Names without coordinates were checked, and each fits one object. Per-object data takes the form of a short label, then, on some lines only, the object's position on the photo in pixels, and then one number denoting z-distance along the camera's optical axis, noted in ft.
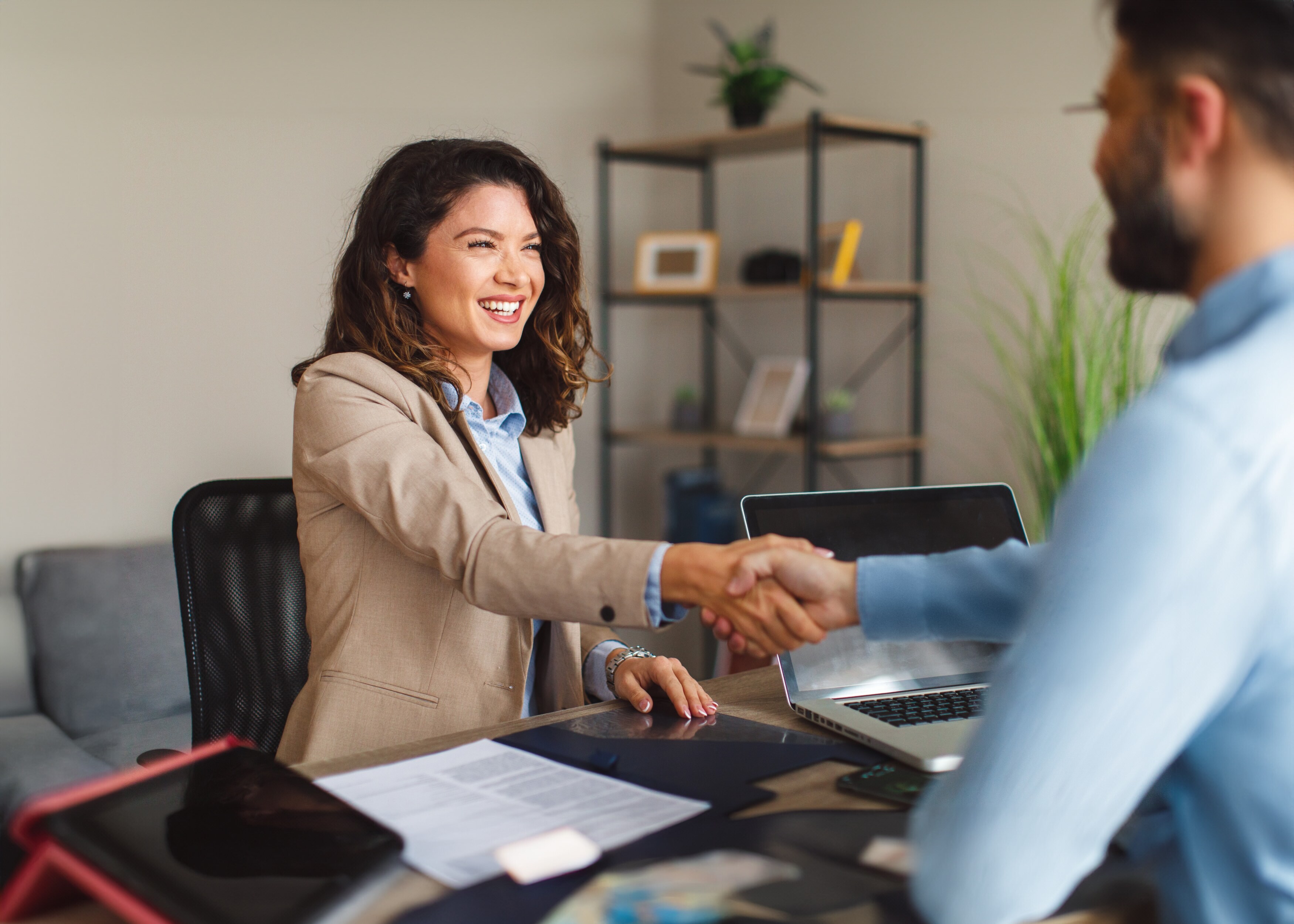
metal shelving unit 10.49
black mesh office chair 5.63
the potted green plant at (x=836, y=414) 10.78
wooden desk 2.76
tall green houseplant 8.37
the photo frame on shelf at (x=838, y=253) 10.54
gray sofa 8.99
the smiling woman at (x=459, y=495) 4.22
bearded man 2.17
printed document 3.03
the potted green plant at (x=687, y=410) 12.50
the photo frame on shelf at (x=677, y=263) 11.80
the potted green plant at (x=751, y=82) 11.22
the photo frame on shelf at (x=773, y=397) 11.41
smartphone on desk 3.45
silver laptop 4.35
